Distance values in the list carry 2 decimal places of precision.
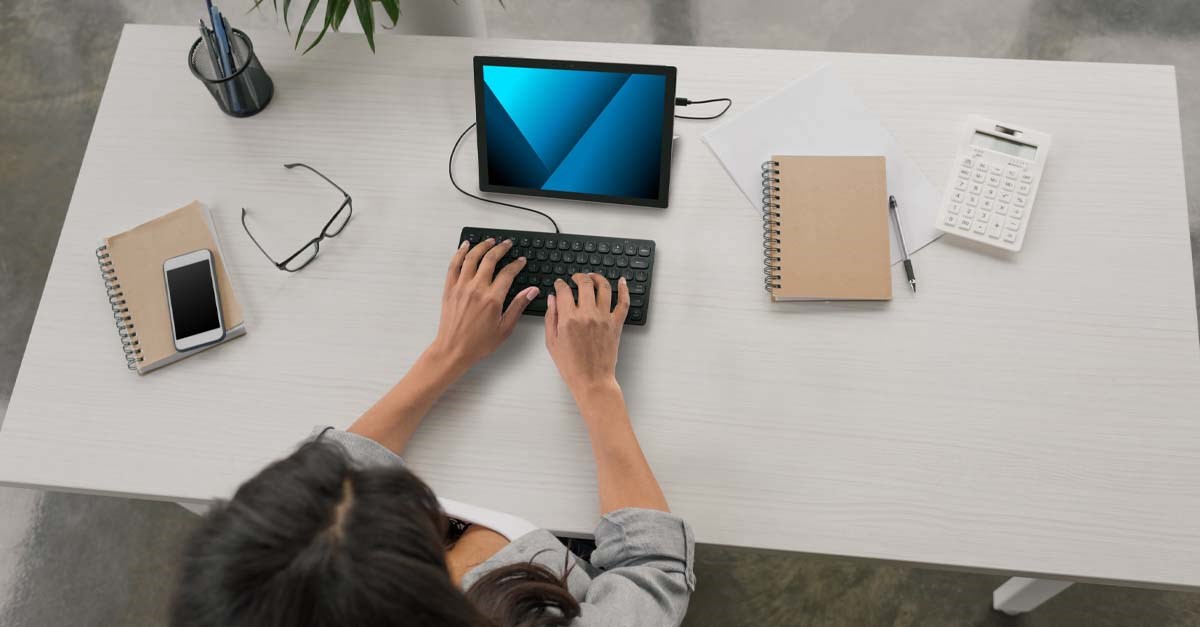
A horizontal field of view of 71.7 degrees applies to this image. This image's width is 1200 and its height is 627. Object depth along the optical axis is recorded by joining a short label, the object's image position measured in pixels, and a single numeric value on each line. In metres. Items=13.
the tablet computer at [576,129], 1.04
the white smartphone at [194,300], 1.06
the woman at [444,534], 0.58
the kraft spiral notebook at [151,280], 1.06
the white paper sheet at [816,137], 1.10
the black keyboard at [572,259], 1.06
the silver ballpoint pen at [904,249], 1.04
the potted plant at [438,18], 1.33
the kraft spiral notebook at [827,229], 1.04
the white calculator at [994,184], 1.05
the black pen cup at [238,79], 1.13
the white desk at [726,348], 0.95
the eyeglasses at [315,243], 1.10
